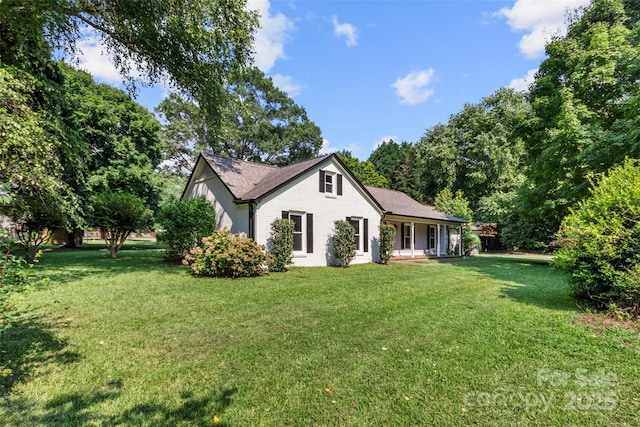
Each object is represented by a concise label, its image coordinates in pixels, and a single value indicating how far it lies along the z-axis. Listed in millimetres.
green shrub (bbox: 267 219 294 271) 12078
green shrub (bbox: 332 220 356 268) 14113
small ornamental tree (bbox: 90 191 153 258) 14305
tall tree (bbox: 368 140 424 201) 45625
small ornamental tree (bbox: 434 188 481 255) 24844
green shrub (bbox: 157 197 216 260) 13156
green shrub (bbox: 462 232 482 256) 24781
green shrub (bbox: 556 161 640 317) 5520
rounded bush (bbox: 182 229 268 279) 10234
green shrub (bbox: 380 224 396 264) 15784
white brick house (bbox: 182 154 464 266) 12969
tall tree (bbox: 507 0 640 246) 11701
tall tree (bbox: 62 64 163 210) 19906
